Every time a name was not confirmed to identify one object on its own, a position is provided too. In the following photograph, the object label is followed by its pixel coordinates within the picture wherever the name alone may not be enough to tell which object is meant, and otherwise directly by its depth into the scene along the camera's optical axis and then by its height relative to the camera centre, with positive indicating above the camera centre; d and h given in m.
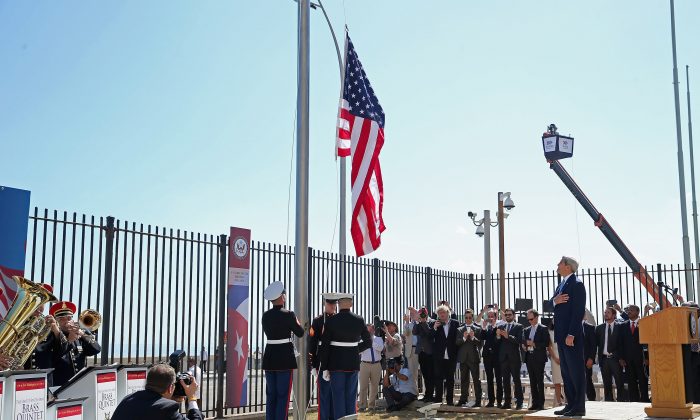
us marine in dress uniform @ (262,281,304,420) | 9.41 -0.75
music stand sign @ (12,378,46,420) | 5.46 -0.76
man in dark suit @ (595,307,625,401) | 13.29 -1.05
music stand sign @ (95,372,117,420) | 6.19 -0.83
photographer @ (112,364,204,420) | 4.82 -0.69
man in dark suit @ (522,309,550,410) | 13.52 -1.15
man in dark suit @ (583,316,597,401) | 13.53 -1.02
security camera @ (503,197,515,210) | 21.00 +2.58
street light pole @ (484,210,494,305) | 19.42 +0.95
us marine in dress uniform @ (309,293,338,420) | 9.88 -0.72
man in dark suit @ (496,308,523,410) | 13.77 -1.16
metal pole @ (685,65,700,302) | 26.64 +4.20
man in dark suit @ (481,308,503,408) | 14.04 -1.22
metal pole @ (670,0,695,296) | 26.05 +4.72
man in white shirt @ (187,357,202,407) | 11.69 -1.18
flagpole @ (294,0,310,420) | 8.62 +1.07
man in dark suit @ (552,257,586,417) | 7.64 -0.41
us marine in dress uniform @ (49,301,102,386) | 7.57 -0.51
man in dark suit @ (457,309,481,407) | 14.29 -1.16
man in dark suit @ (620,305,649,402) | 13.04 -1.14
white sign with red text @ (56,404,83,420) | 5.85 -0.93
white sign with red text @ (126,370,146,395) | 6.63 -0.76
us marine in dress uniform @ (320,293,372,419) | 9.73 -0.75
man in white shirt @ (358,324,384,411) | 14.66 -1.53
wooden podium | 7.55 -0.68
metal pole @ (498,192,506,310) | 20.64 +1.47
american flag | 9.61 +1.95
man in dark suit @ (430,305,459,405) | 14.56 -1.09
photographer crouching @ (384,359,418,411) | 14.24 -1.79
